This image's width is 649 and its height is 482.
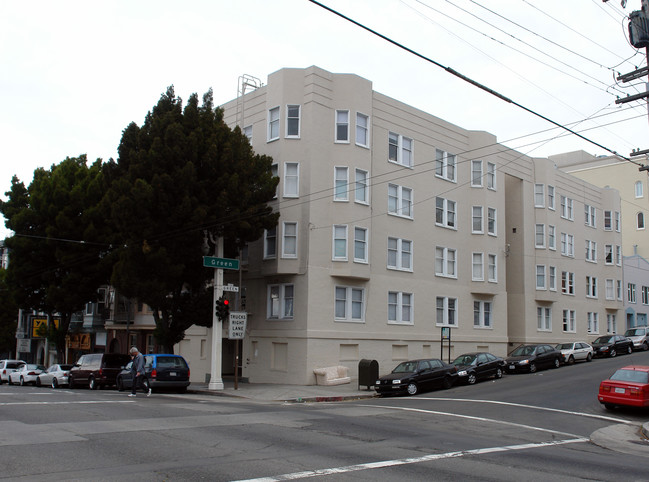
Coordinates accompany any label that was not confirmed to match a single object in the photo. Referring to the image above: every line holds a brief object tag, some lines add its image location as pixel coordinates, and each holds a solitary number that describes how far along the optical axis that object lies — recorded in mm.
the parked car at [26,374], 36406
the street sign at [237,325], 25719
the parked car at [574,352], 35656
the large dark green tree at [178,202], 25969
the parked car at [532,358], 31969
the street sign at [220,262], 25188
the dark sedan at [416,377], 24359
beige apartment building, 29812
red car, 18844
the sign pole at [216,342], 26359
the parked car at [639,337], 43719
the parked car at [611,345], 39562
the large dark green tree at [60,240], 38188
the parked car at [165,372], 24797
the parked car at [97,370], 29578
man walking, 21969
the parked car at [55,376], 32000
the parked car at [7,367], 39688
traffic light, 25719
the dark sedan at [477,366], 27562
